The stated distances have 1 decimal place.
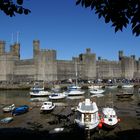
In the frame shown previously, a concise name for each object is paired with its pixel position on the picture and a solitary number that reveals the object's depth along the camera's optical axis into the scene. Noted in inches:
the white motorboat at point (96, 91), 1060.0
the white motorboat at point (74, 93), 1000.1
